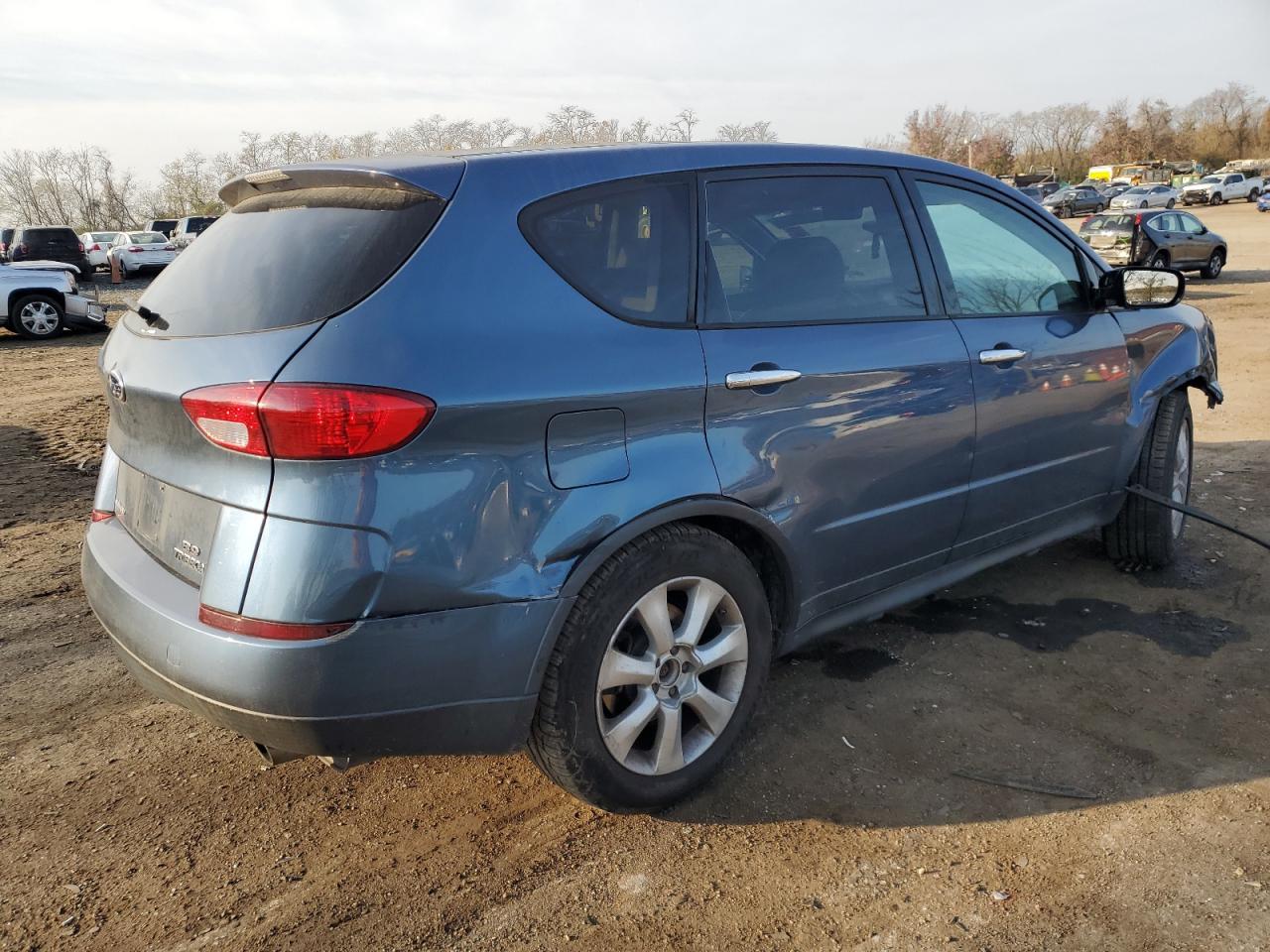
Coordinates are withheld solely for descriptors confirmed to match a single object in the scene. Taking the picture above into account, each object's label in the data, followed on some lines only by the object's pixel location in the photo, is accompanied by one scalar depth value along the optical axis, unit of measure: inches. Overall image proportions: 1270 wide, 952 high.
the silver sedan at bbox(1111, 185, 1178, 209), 1689.2
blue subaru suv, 82.4
